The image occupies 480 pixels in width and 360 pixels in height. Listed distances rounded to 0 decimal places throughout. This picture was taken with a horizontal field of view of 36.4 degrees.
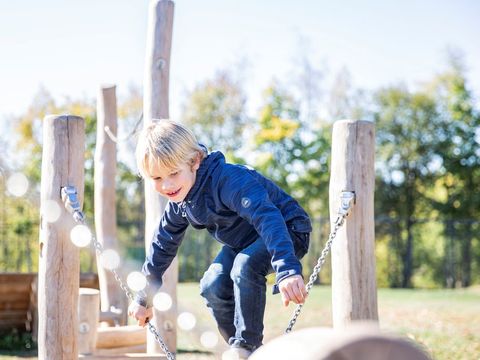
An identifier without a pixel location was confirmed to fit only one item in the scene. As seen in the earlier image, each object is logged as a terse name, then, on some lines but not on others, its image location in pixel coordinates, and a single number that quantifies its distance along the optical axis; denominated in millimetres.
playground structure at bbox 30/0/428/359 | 3791
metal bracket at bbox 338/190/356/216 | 3754
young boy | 3205
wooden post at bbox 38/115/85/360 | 4246
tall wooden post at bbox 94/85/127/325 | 7309
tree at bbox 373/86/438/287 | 25922
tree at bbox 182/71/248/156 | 26891
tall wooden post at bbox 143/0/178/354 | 5660
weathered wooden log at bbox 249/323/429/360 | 1940
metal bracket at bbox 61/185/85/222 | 4141
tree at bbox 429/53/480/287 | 24828
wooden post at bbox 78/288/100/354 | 5258
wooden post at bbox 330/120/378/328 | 3764
